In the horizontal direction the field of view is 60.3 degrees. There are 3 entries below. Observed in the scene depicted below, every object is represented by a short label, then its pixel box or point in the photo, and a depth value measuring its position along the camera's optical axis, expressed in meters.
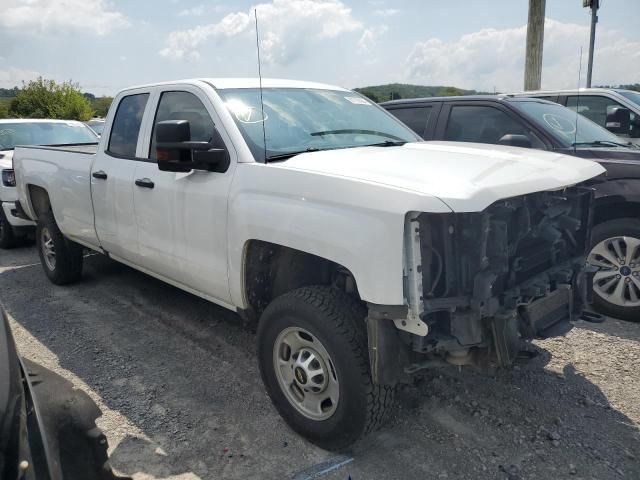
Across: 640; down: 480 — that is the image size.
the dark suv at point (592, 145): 4.73
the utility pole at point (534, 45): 10.85
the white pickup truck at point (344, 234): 2.54
